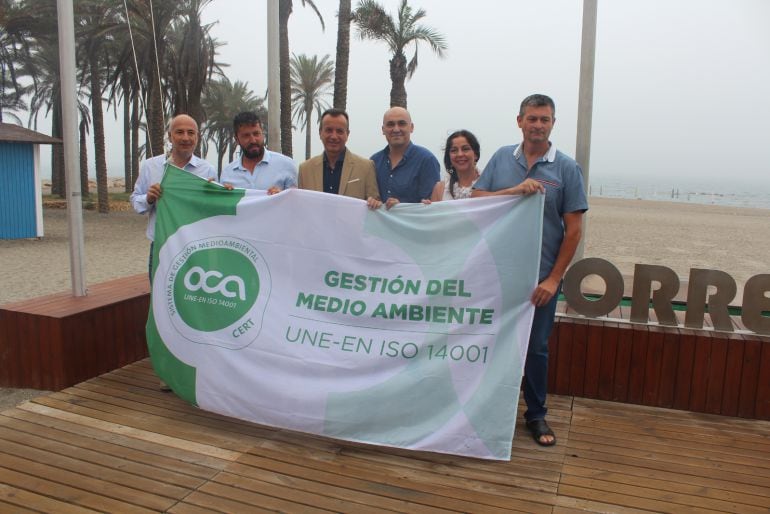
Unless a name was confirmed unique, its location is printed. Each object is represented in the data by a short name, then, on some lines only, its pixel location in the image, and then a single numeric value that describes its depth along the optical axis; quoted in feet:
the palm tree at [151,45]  67.62
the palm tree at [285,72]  59.41
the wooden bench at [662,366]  12.91
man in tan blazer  13.12
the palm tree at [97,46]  73.20
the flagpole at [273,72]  18.94
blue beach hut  50.96
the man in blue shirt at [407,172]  13.19
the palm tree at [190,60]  70.74
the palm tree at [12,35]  70.54
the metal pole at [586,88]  14.87
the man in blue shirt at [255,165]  13.85
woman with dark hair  12.63
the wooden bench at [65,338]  13.96
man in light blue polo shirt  11.17
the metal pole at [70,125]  14.66
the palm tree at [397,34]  70.03
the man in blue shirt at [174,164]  13.71
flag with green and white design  10.96
